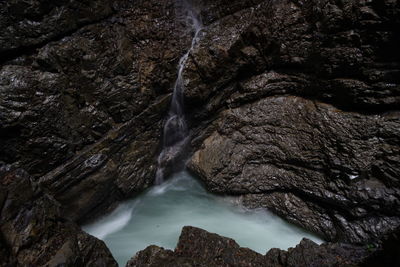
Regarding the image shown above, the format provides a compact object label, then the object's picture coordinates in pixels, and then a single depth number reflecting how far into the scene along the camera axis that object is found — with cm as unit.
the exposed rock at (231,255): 376
